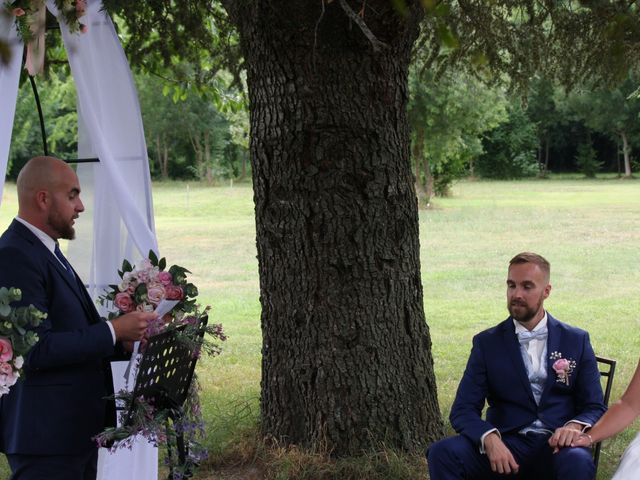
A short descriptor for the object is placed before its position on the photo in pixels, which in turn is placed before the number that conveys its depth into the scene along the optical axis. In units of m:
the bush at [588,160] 56.69
